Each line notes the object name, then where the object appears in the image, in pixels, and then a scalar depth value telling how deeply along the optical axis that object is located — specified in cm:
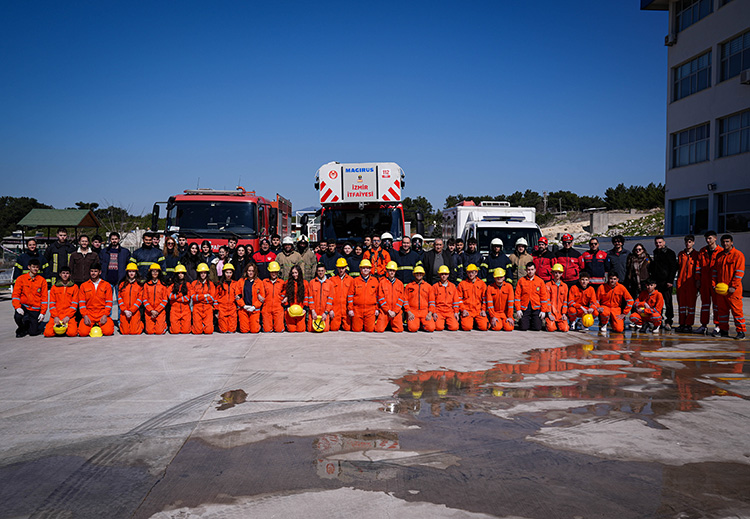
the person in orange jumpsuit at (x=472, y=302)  1064
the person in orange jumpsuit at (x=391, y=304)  1047
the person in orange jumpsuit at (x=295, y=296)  1042
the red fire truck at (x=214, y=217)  1283
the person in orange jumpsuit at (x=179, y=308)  1025
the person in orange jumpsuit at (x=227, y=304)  1026
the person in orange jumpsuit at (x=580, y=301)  1065
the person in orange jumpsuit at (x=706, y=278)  1013
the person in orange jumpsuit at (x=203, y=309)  1020
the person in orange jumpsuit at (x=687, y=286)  1048
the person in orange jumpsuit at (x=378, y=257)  1151
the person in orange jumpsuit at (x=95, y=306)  998
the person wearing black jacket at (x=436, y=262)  1146
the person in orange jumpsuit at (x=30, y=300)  998
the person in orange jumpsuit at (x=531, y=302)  1063
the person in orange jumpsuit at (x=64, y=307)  991
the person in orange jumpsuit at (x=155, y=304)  1015
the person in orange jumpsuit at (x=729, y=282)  964
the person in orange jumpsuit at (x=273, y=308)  1038
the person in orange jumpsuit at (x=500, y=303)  1067
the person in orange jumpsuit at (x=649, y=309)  1047
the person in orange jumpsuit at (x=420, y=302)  1048
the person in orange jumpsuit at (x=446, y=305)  1058
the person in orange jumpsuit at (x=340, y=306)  1062
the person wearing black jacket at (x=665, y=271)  1073
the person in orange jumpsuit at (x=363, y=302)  1045
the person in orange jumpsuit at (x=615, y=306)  1036
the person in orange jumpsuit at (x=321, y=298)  1046
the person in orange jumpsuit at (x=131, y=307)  1007
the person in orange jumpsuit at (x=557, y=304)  1062
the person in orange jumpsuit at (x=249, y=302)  1030
